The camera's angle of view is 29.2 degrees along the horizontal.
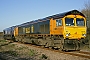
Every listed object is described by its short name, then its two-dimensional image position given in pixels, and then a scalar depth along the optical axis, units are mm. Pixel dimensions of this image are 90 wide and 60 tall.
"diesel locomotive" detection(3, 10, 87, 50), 14969
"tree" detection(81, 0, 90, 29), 33516
